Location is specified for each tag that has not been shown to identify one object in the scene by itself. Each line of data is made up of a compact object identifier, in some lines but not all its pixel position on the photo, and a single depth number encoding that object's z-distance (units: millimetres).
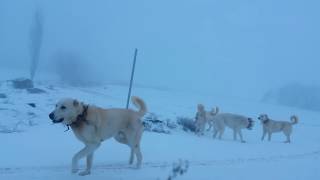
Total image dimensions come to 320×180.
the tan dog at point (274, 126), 18859
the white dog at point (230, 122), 17078
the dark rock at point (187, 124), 17300
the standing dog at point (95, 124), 7473
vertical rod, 14950
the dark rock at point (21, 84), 22312
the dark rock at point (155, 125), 14847
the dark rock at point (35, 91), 19900
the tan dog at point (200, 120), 17172
